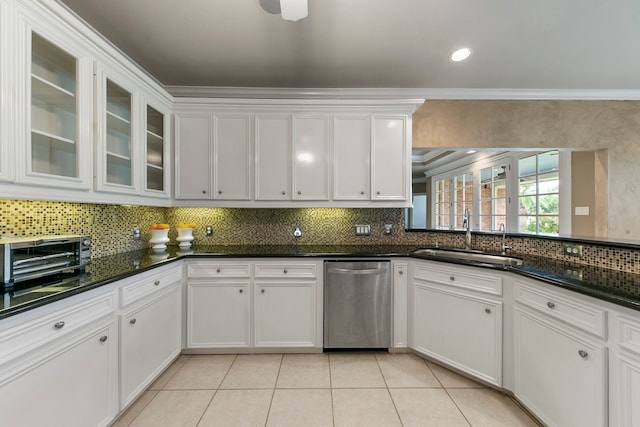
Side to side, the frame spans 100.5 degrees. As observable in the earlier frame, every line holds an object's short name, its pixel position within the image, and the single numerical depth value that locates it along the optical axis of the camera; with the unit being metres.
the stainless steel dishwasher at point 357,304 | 2.44
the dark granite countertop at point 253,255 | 1.17
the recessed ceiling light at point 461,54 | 2.36
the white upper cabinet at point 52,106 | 1.30
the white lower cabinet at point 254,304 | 2.41
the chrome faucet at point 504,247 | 2.40
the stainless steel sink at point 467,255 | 2.19
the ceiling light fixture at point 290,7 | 1.48
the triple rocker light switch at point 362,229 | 3.02
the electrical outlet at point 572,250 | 1.90
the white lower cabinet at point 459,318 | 1.95
